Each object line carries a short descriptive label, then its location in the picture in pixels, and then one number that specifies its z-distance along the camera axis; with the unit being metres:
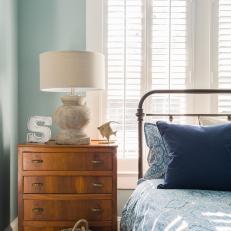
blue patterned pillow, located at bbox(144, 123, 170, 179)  2.22
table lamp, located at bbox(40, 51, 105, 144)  2.32
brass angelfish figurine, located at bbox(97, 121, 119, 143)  2.55
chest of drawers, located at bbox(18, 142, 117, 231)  2.37
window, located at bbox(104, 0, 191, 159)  2.87
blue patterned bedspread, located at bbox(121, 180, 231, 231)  1.37
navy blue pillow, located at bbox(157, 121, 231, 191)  1.91
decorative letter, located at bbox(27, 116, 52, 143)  2.51
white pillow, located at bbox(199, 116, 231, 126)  2.41
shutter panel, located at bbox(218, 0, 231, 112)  2.87
